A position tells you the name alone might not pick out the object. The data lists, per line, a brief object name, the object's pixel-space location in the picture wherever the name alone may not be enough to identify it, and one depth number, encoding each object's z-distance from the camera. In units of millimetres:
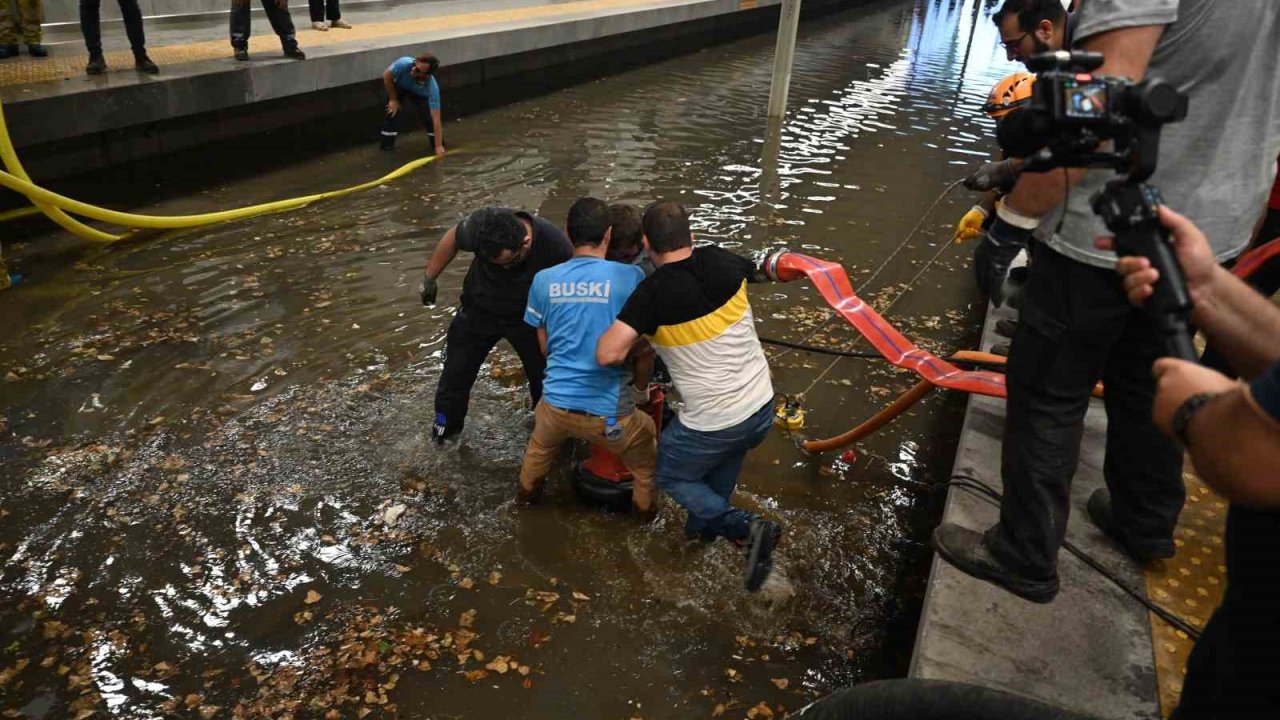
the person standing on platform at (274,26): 8664
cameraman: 2074
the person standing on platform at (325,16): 11562
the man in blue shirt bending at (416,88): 9164
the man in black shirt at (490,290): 3844
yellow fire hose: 5828
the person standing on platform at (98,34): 7590
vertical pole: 11977
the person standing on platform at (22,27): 8430
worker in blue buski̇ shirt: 3500
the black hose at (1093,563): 2693
